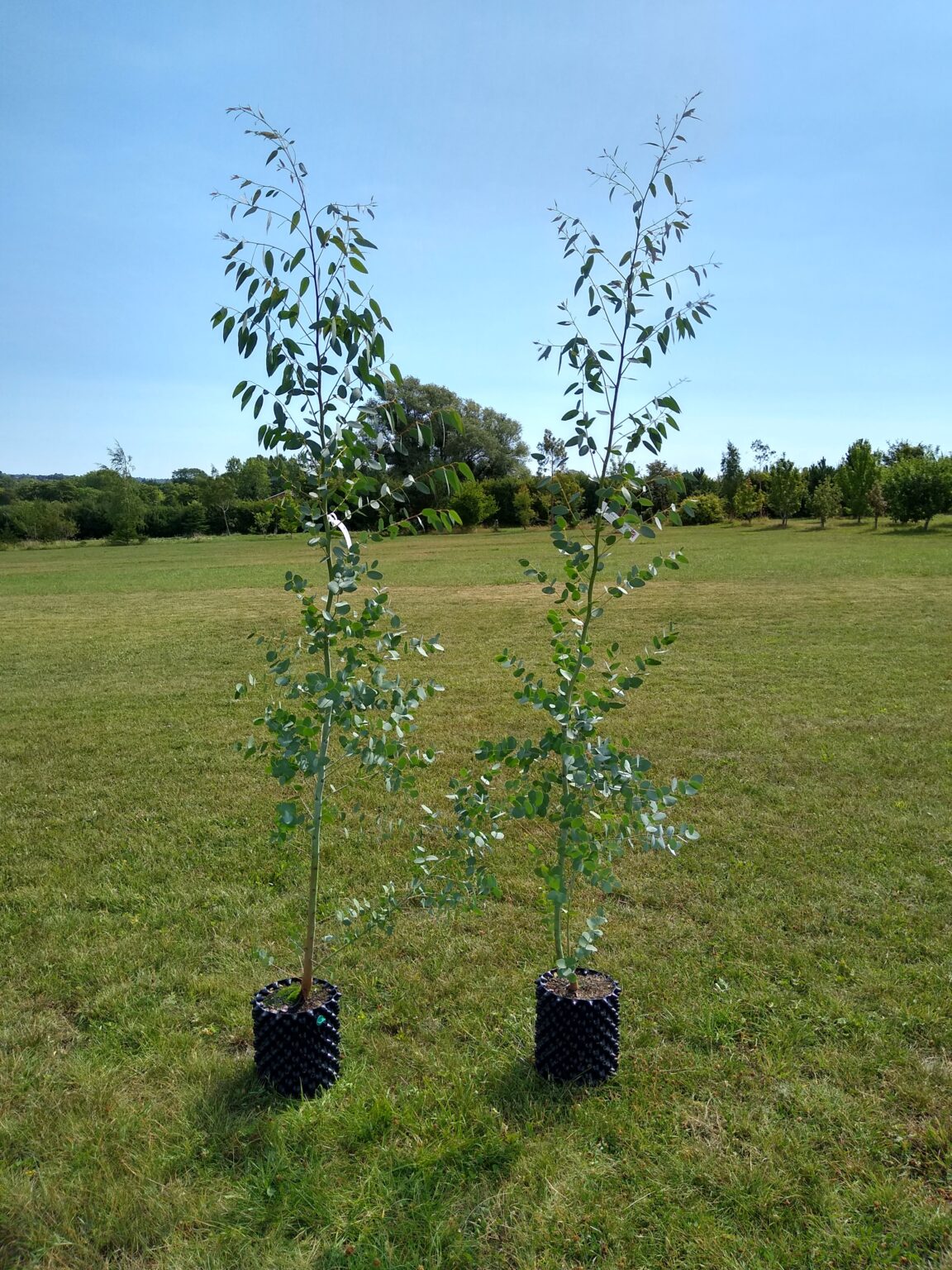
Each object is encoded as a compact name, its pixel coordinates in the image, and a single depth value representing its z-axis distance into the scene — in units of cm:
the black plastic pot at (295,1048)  280
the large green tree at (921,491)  3831
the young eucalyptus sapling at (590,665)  272
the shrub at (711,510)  5081
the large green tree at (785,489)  4700
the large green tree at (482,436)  6075
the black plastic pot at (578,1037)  281
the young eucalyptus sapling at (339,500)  259
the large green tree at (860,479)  4494
